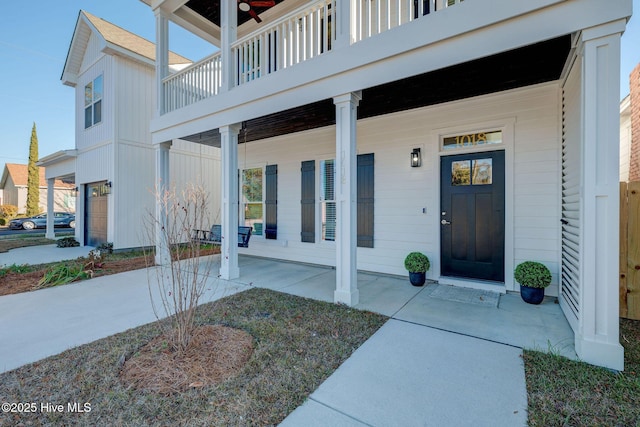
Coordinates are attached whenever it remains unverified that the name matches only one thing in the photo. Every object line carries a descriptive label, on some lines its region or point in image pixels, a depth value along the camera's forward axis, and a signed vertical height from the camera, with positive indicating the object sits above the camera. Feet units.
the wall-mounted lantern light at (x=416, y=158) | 16.07 +3.04
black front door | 14.32 -0.21
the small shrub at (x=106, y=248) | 26.37 -3.33
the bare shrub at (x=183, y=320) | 8.34 -3.25
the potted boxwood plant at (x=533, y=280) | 12.10 -2.90
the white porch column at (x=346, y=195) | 12.25 +0.74
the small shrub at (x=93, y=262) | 19.29 -3.51
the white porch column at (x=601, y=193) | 7.55 +0.51
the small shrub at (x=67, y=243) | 31.24 -3.39
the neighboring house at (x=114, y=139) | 27.14 +7.50
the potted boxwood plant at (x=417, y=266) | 14.97 -2.89
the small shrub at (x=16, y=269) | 18.50 -3.84
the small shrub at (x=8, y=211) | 70.03 +0.30
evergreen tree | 70.49 +7.55
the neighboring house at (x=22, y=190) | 72.84 +6.17
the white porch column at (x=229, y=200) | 16.81 +0.71
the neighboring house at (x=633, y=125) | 16.62 +5.34
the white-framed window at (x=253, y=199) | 24.01 +1.11
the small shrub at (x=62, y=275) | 16.24 -3.78
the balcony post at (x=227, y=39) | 16.71 +10.26
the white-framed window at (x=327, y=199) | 19.95 +0.91
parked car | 55.83 -1.92
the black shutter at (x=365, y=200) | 17.89 +0.76
